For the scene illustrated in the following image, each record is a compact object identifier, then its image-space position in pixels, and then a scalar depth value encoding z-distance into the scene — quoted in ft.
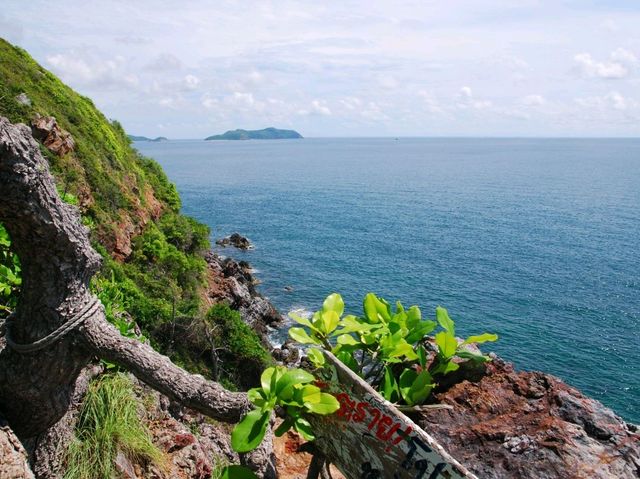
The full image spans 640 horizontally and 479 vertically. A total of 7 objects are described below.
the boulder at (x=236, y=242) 169.27
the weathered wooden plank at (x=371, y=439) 7.04
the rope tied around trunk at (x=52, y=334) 11.58
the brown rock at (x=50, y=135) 67.72
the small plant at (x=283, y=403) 7.77
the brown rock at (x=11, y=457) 11.23
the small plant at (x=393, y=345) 9.45
